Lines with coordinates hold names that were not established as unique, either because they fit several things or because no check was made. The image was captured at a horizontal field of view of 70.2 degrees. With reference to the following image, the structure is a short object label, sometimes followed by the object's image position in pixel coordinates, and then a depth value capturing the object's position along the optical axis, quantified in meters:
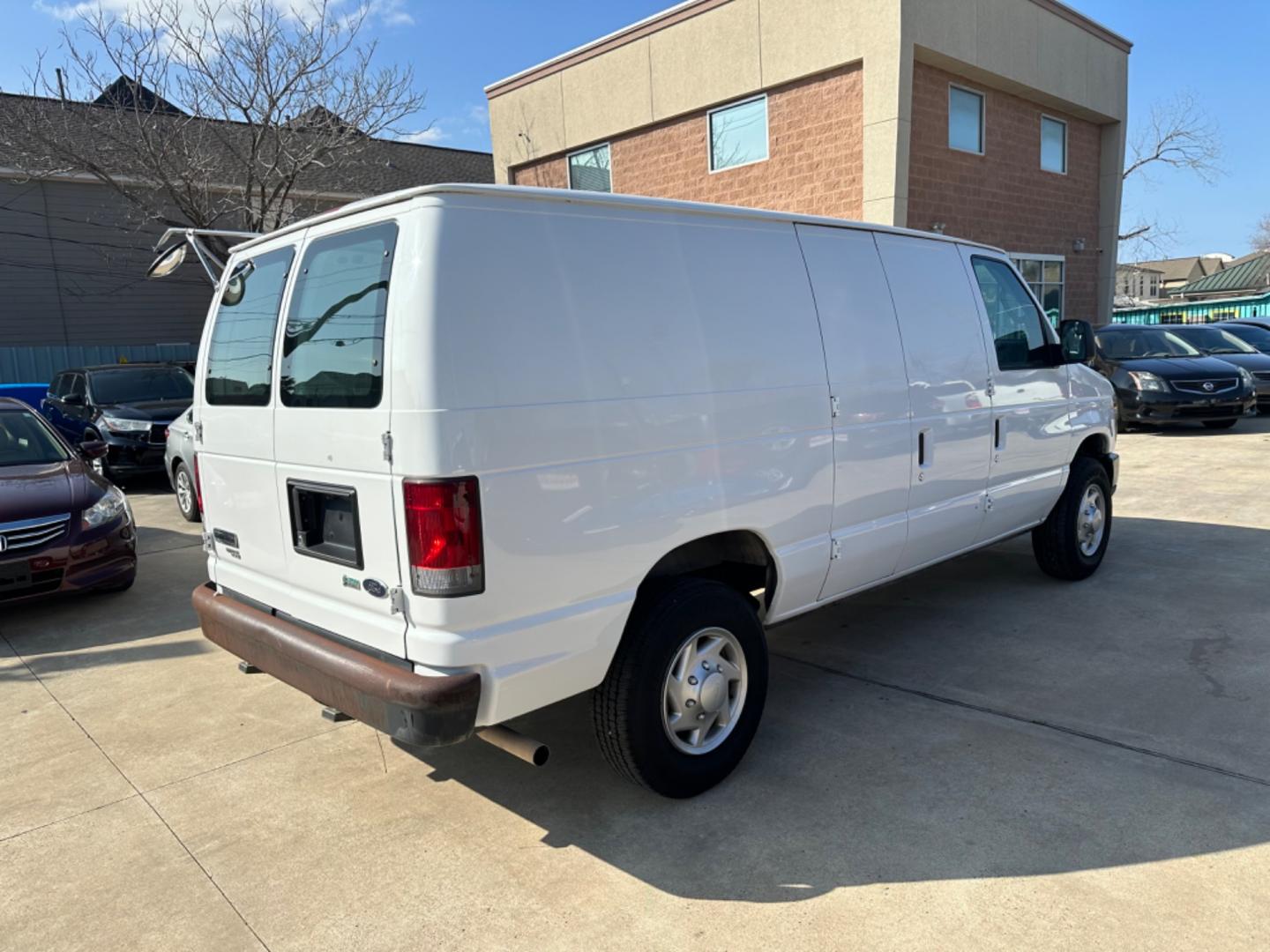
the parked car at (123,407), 10.80
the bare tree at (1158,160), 31.09
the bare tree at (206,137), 16.23
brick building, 14.68
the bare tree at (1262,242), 74.94
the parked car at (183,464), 8.84
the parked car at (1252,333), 16.03
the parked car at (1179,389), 12.84
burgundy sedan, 5.77
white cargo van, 2.80
